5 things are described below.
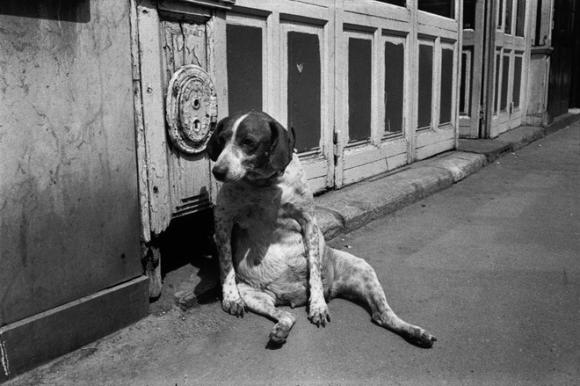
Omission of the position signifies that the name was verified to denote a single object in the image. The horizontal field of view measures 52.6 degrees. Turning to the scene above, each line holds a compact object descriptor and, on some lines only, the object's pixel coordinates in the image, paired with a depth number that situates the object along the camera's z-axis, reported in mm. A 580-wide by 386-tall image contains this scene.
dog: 2967
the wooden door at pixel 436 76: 7012
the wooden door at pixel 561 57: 12305
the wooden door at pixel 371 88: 5398
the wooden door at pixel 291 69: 4086
